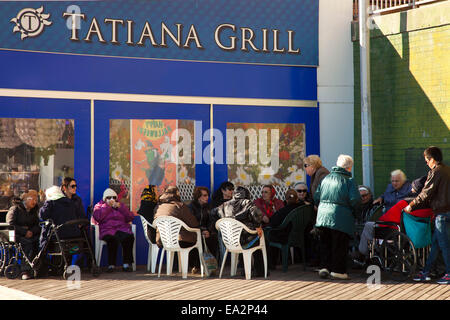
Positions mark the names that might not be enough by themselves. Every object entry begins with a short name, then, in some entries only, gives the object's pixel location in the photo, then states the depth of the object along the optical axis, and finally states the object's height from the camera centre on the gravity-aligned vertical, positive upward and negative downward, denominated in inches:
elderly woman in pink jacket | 406.0 -26.4
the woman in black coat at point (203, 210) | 410.3 -16.1
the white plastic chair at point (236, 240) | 371.6 -30.6
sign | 422.0 +97.4
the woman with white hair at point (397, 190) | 402.6 -5.5
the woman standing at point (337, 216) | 361.4 -18.0
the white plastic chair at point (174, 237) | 378.9 -29.2
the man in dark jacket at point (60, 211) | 380.8 -14.6
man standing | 347.6 -8.8
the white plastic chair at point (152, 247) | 400.3 -36.7
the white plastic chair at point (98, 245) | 410.6 -35.7
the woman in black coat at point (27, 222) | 386.6 -20.9
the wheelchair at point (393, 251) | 355.3 -36.2
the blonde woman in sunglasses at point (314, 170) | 409.4 +6.5
